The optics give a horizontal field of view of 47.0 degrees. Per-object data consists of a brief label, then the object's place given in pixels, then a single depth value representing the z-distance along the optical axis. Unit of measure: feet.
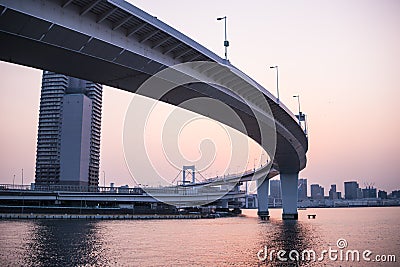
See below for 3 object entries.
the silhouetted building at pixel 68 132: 552.41
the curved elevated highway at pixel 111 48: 72.84
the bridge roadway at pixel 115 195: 367.04
